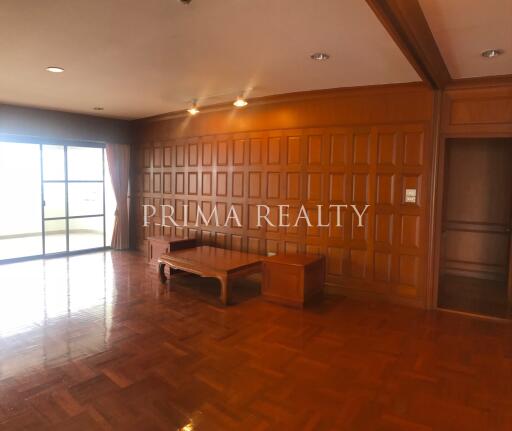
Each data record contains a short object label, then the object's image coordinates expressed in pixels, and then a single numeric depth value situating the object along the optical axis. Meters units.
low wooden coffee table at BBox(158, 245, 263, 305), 4.23
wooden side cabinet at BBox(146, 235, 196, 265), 5.47
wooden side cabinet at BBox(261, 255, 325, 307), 4.16
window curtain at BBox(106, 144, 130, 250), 7.07
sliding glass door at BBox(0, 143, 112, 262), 6.37
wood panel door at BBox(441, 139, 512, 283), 5.29
